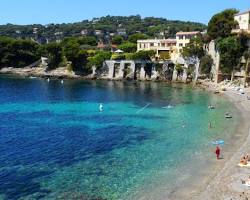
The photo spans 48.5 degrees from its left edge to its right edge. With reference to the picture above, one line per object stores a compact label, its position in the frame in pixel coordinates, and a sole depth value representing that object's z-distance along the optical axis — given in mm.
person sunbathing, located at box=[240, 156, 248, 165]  24945
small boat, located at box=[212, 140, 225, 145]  30594
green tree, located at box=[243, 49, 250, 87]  61351
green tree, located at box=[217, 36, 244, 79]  61473
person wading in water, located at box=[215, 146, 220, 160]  27380
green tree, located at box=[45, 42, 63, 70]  88876
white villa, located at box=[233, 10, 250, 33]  63099
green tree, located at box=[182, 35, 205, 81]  72418
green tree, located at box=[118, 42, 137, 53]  89526
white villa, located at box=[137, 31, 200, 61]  80582
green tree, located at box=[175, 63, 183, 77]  74239
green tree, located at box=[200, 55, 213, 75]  68954
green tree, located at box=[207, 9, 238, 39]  65783
